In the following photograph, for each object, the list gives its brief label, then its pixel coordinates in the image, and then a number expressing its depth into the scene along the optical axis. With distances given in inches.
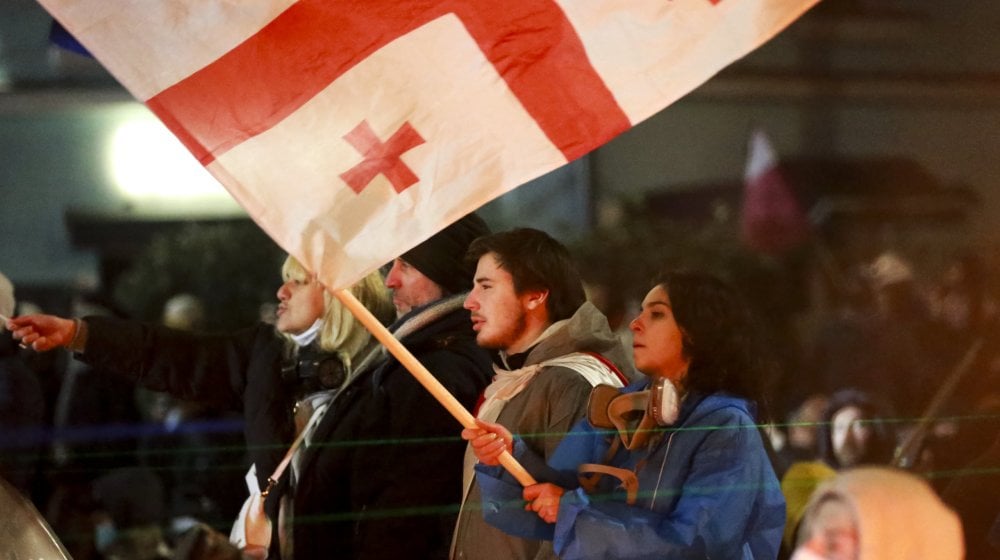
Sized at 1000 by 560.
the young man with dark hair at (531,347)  244.8
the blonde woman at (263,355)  287.9
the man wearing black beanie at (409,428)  271.1
